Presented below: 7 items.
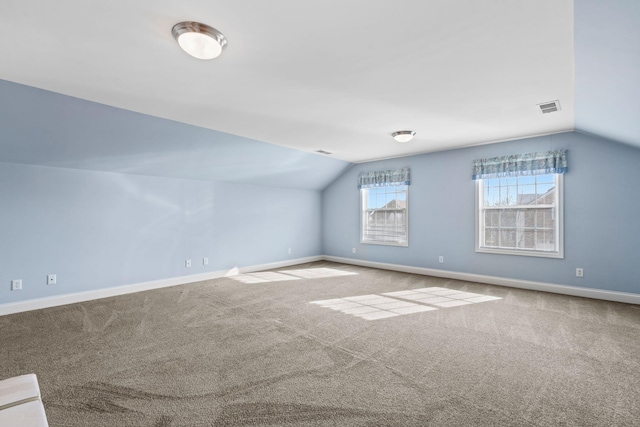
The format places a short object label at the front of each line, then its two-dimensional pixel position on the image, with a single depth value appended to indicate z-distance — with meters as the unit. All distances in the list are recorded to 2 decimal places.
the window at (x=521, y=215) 4.40
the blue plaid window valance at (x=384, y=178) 5.91
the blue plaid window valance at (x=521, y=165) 4.25
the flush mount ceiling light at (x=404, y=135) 4.23
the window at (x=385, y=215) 6.08
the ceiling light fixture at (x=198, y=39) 1.89
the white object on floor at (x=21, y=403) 1.13
